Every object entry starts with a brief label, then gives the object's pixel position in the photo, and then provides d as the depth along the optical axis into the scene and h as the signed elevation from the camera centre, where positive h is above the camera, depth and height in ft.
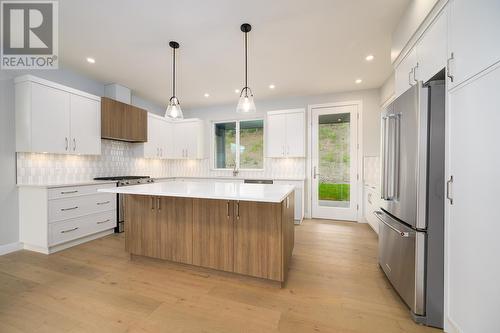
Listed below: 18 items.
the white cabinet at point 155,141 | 15.07 +1.81
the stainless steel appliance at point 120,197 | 11.93 -2.00
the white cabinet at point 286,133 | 14.71 +2.30
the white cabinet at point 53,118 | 9.04 +2.25
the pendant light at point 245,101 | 7.39 +2.31
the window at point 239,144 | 16.98 +1.72
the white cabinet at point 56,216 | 8.99 -2.51
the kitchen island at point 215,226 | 6.39 -2.24
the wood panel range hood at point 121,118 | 12.10 +2.99
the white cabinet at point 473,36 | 3.59 +2.53
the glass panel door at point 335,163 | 14.55 +0.10
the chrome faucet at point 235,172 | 17.19 -0.68
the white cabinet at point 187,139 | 17.31 +2.18
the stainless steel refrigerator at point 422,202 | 4.98 -0.99
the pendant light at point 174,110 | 8.15 +2.18
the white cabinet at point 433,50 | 4.87 +3.04
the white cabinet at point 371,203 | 11.10 -2.38
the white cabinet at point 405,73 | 6.33 +3.17
